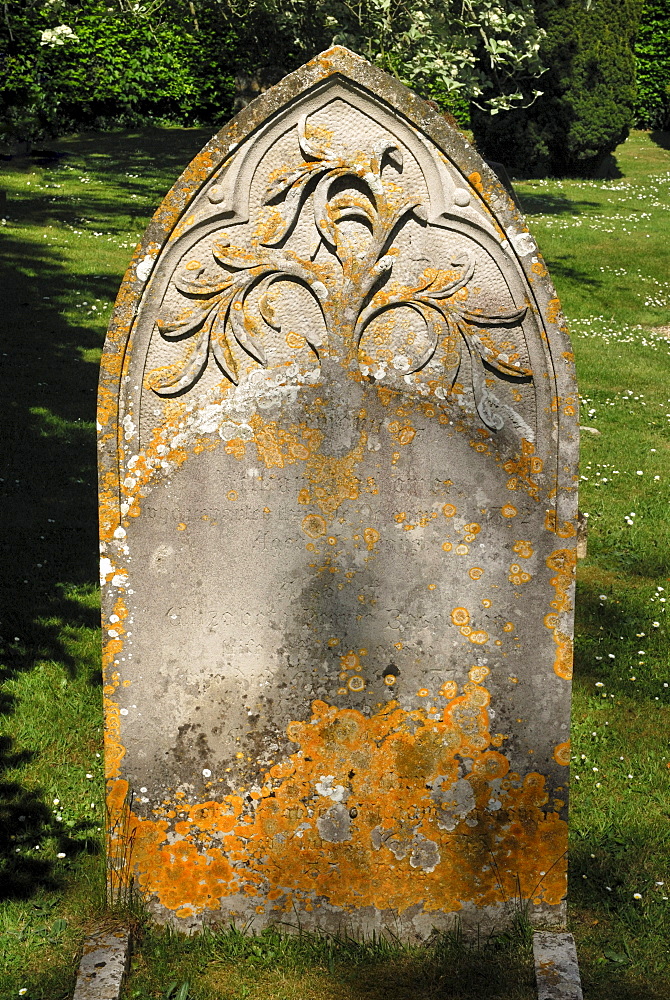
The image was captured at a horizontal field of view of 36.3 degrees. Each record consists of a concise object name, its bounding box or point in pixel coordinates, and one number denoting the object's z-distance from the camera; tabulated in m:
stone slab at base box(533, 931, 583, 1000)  3.04
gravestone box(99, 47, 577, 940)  3.04
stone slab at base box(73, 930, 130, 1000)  3.08
